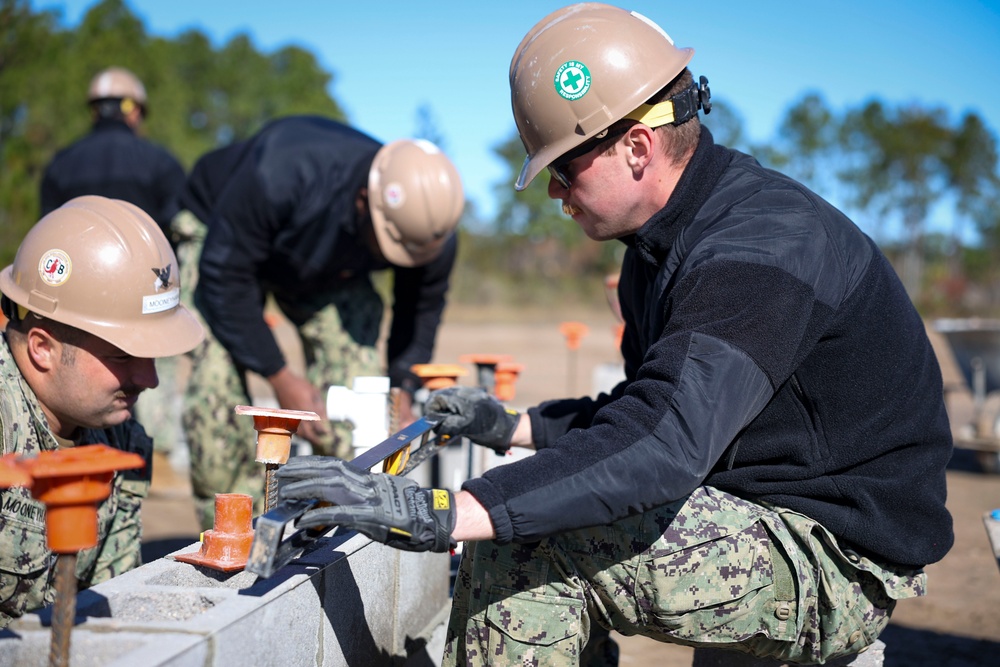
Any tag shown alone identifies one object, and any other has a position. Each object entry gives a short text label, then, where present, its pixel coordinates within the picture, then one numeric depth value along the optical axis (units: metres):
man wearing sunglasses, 2.29
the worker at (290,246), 5.11
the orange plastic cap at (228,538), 2.58
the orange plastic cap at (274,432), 2.63
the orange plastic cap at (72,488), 1.72
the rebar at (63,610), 1.79
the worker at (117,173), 6.95
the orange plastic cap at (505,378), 4.89
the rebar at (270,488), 2.66
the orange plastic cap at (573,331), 7.51
